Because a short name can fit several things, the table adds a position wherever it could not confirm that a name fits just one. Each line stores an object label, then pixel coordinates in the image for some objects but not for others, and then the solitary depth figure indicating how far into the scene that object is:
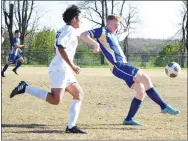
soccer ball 9.51
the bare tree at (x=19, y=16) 49.03
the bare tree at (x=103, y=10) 49.50
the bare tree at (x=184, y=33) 50.22
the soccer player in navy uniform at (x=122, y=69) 7.41
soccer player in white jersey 6.33
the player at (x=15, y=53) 17.69
